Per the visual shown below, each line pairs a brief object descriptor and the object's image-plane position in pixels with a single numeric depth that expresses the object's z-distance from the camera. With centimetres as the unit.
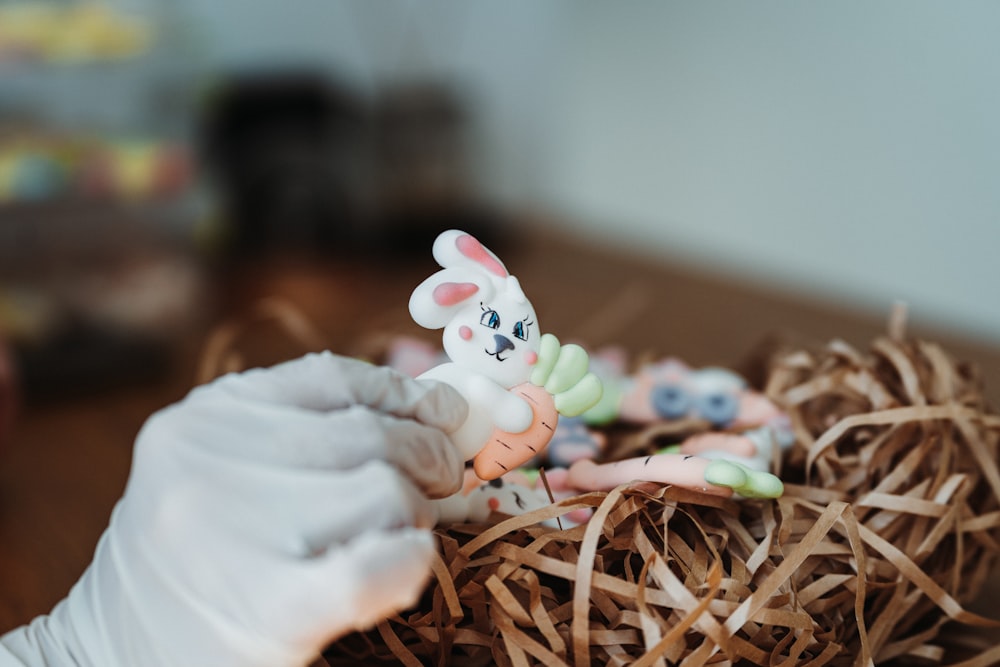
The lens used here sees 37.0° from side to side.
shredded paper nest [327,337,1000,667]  41
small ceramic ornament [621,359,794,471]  47
